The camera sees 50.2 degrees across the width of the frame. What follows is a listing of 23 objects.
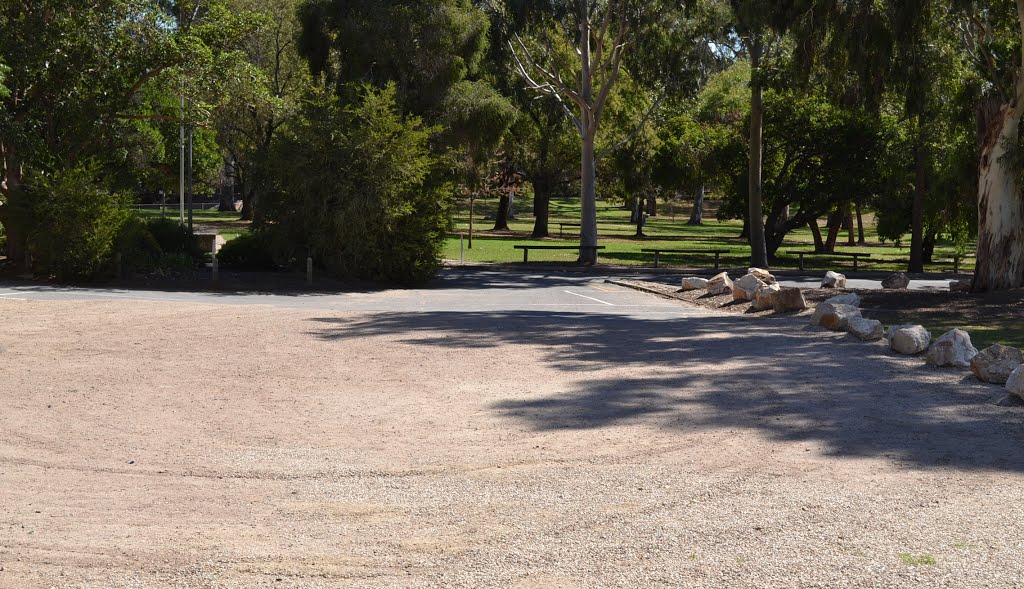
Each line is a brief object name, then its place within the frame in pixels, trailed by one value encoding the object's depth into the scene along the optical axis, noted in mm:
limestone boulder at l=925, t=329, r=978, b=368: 13234
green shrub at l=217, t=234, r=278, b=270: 29344
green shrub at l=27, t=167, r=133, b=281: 25125
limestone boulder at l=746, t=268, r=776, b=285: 24111
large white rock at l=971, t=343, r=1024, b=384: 12039
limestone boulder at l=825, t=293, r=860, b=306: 19797
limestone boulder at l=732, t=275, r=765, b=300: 22500
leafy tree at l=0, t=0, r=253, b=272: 25812
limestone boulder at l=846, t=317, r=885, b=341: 15991
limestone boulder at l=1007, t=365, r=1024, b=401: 10828
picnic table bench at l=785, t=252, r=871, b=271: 46375
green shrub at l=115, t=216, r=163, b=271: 26125
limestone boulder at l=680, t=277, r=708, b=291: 25834
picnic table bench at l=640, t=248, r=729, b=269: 37750
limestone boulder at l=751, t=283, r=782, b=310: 21047
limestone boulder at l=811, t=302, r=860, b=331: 16984
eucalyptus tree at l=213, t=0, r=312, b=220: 53156
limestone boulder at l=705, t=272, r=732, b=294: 24312
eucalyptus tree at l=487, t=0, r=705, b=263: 36000
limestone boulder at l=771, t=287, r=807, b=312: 20594
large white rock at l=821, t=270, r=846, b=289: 27266
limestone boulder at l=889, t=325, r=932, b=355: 14414
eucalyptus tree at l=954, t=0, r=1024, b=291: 21922
